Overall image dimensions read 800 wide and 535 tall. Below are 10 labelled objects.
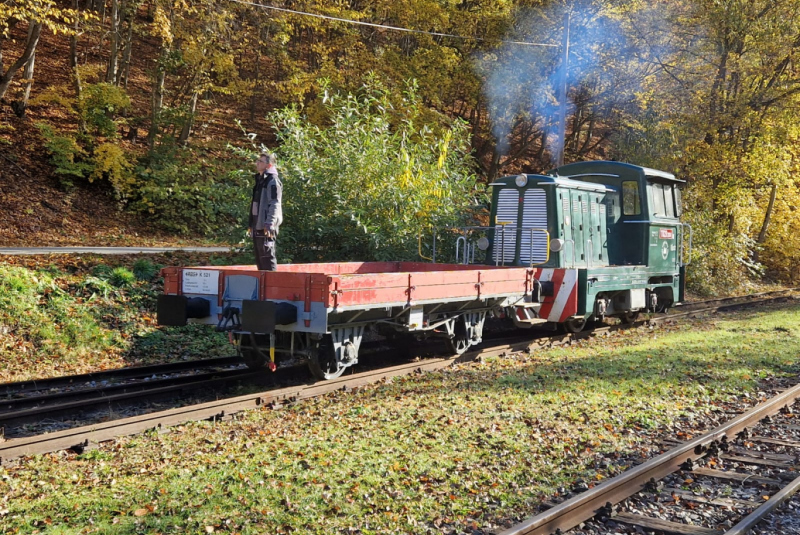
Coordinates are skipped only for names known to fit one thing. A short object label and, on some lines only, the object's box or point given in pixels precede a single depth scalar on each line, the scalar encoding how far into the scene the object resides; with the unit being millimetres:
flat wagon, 7672
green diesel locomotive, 12297
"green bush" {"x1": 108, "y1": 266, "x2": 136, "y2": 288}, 12648
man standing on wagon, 8344
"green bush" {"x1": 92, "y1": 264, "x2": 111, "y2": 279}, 12633
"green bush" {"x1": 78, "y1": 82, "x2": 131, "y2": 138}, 20781
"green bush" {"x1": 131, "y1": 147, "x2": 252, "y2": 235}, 21750
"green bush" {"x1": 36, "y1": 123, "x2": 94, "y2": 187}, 21078
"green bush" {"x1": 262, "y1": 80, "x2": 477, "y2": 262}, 13078
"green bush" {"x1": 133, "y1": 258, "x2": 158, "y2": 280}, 13305
